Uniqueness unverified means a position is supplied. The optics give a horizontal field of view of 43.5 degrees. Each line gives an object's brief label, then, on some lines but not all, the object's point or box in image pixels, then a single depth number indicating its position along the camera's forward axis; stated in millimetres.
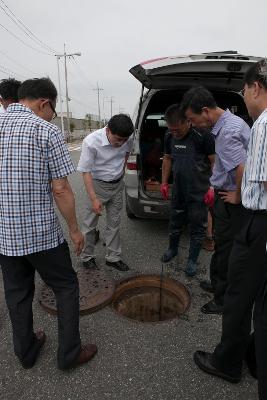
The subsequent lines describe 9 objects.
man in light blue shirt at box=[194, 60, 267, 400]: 1581
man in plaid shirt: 1859
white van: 3039
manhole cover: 2856
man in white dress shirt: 3184
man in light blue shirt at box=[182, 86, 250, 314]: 2275
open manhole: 3234
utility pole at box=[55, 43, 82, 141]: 35438
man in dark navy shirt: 3213
